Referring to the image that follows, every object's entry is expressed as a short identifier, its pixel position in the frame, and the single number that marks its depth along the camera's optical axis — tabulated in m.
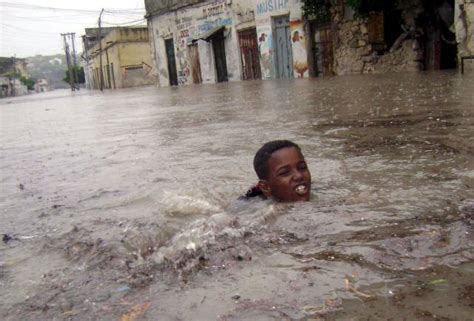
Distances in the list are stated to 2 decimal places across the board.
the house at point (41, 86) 92.28
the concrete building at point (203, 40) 22.45
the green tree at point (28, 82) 76.12
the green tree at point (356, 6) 15.41
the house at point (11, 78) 61.84
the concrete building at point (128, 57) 41.88
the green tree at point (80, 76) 76.12
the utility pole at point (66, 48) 61.45
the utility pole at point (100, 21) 42.09
